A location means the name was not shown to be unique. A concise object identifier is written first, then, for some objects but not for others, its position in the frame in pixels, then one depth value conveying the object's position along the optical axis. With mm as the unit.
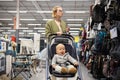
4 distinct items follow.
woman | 2208
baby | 2091
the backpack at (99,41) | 3178
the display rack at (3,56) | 3439
